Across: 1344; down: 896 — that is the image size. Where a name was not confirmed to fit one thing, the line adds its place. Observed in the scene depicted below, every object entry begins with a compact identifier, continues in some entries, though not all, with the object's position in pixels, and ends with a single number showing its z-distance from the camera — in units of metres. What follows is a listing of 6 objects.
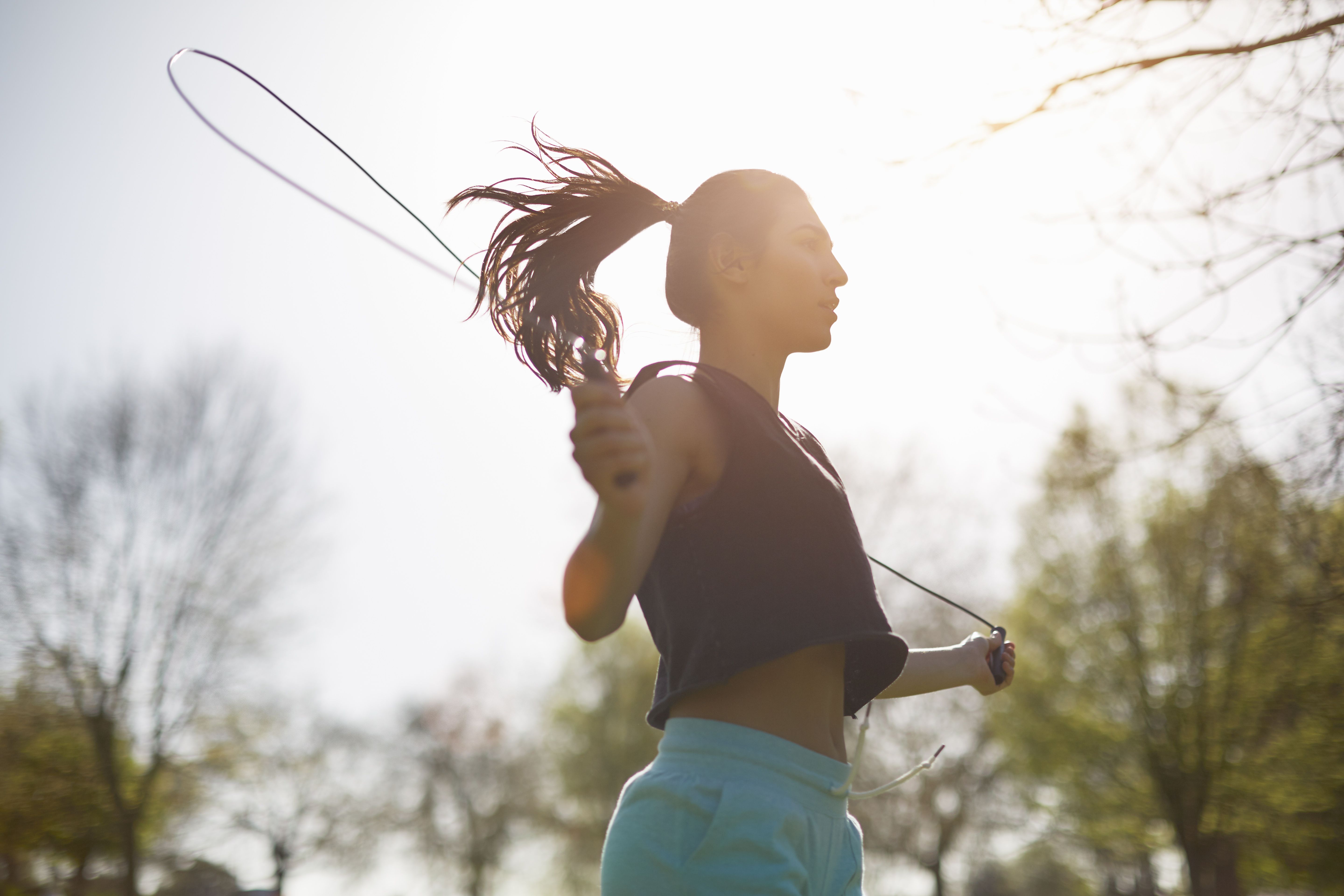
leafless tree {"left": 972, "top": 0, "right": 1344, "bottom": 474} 4.14
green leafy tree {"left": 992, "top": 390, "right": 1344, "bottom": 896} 12.59
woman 1.34
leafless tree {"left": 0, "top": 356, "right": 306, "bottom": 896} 15.55
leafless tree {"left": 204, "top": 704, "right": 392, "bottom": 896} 22.61
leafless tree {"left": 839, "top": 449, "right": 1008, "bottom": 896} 19.34
